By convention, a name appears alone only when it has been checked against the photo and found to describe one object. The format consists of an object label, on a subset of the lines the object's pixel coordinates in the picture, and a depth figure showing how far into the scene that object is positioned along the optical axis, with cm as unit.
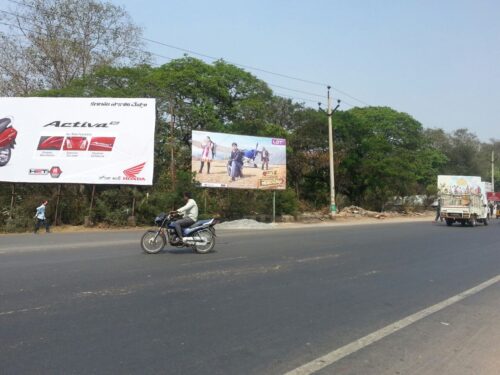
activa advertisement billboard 2400
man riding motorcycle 1294
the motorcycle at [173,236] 1292
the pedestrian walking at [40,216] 2191
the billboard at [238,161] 2694
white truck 3030
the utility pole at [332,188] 3425
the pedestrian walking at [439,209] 3202
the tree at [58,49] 3600
